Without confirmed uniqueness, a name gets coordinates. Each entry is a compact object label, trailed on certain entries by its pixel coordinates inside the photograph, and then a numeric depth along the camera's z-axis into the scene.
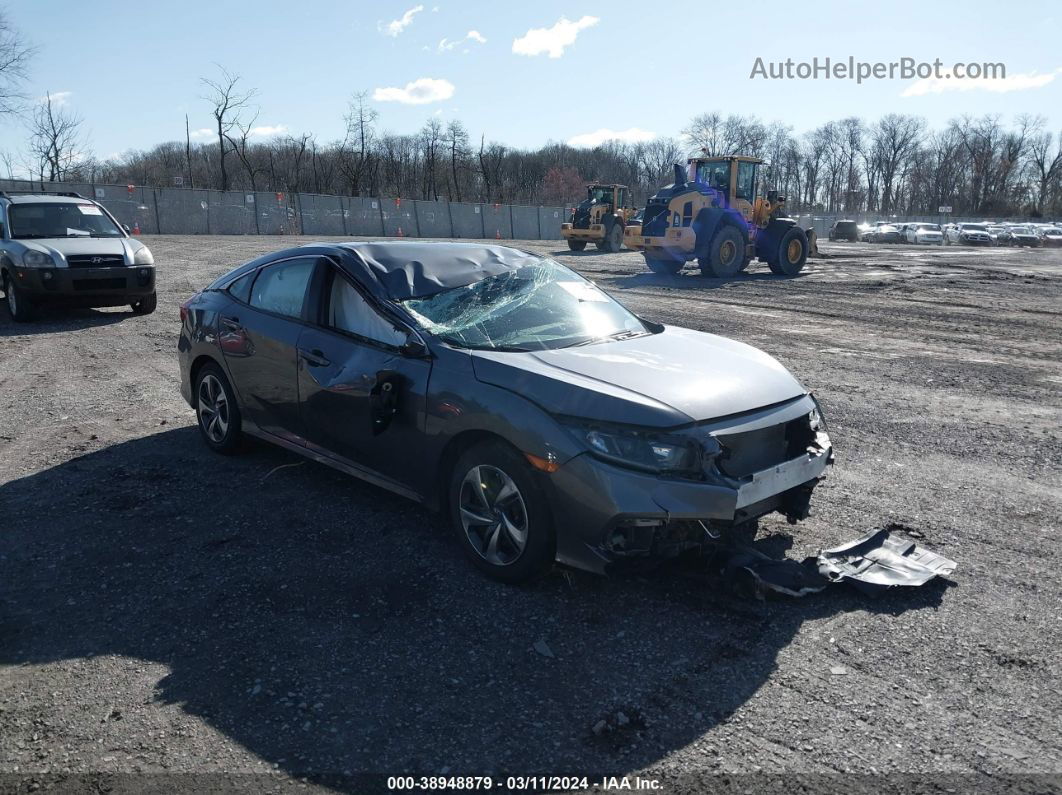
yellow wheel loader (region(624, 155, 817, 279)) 20.94
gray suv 11.57
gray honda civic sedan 3.47
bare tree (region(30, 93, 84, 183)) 56.59
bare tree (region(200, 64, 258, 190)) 58.09
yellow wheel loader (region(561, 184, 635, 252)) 33.88
